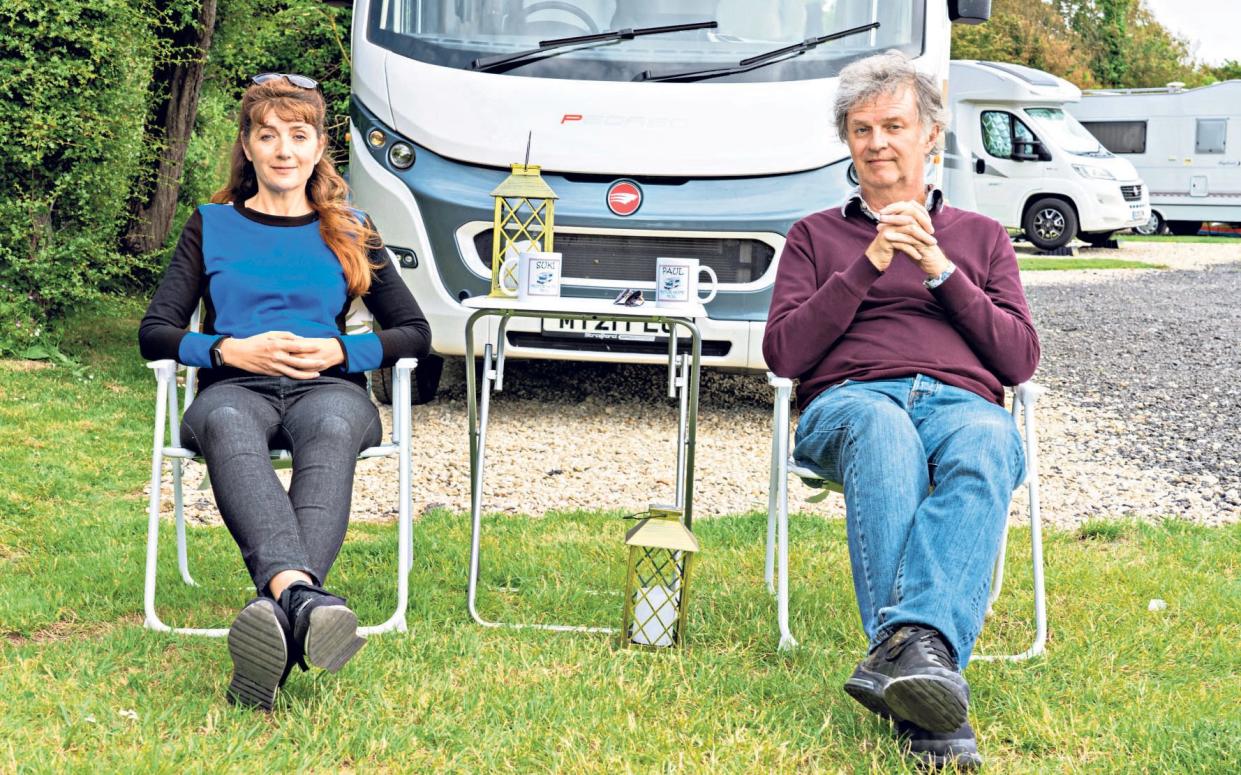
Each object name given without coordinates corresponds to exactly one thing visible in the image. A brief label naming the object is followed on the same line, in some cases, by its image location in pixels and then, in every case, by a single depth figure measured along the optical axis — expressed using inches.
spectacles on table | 140.0
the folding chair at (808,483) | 127.4
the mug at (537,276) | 137.9
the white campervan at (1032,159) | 701.3
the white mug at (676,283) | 140.3
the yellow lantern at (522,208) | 150.5
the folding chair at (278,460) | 128.1
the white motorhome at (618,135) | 218.4
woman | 120.2
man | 105.8
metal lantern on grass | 128.9
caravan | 875.4
